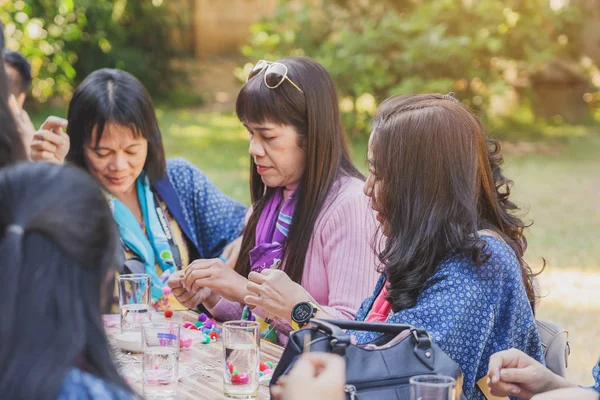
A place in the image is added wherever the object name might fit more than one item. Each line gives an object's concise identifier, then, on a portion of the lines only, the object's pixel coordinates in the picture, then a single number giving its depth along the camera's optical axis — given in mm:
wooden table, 2256
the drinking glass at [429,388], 1731
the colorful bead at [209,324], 2848
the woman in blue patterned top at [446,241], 2291
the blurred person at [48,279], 1366
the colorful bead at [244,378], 2174
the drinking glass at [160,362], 2201
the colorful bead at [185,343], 2629
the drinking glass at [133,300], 2648
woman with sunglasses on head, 2994
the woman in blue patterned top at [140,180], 3547
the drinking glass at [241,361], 2172
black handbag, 1867
